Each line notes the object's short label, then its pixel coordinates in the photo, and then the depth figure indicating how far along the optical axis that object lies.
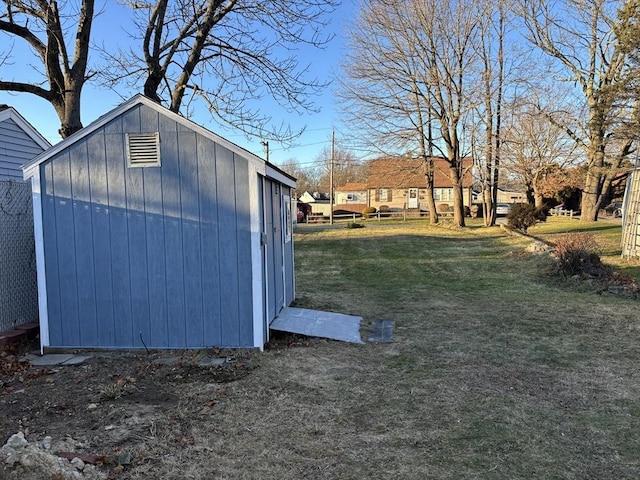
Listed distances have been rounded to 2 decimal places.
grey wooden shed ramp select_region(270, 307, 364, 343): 6.20
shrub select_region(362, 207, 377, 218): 41.47
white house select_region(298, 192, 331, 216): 51.97
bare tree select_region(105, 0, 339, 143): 10.50
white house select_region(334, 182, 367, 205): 57.53
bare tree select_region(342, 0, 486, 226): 24.38
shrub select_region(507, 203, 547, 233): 20.44
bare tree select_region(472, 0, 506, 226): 24.64
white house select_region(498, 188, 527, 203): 64.19
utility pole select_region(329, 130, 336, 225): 35.62
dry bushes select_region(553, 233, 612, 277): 9.84
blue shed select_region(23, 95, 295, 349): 5.48
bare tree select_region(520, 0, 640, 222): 22.78
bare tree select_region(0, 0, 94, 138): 8.40
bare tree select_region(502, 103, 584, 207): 28.16
